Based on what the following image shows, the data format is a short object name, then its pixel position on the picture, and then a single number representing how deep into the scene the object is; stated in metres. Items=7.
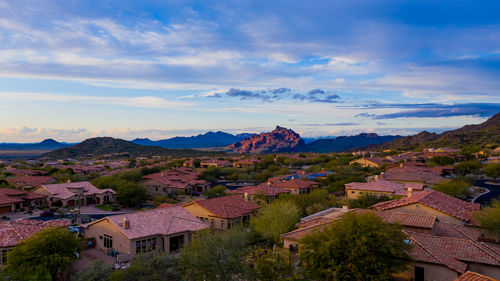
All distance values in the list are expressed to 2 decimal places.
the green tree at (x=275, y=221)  30.61
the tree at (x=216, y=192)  59.88
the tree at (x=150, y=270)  21.16
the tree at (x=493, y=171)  66.12
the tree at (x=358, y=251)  18.62
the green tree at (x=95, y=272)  22.01
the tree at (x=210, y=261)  20.02
